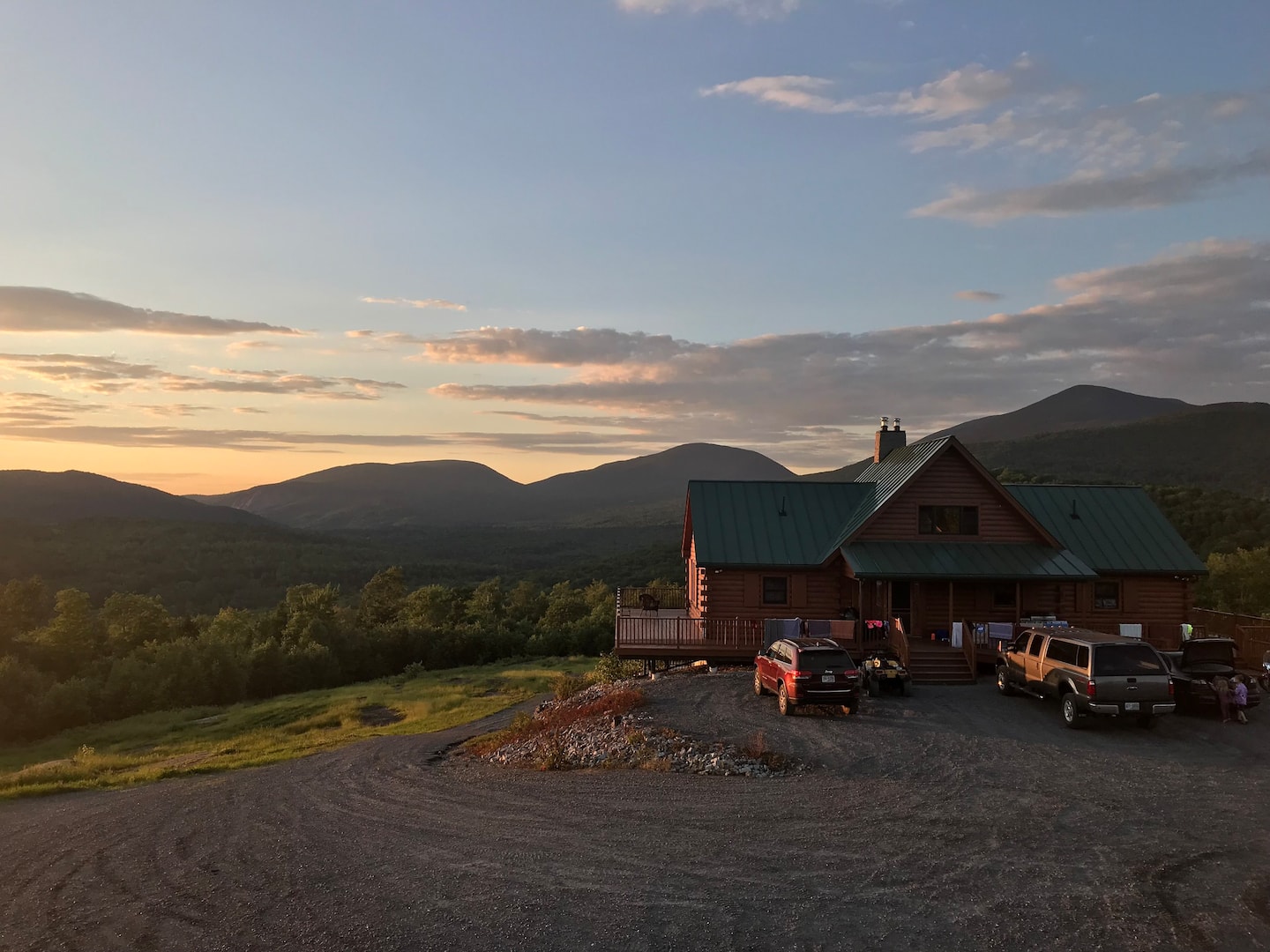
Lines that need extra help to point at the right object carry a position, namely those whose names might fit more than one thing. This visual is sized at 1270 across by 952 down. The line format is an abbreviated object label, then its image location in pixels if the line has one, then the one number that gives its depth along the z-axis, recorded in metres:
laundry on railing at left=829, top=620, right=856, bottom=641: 26.98
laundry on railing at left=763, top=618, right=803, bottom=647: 26.95
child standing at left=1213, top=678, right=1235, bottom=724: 19.73
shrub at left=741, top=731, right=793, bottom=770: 16.20
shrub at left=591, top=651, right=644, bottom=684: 29.79
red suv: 20.03
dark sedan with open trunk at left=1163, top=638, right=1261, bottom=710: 20.12
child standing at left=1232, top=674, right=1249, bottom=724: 19.77
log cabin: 27.61
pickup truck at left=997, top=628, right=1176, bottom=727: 18.39
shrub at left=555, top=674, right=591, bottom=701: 29.19
